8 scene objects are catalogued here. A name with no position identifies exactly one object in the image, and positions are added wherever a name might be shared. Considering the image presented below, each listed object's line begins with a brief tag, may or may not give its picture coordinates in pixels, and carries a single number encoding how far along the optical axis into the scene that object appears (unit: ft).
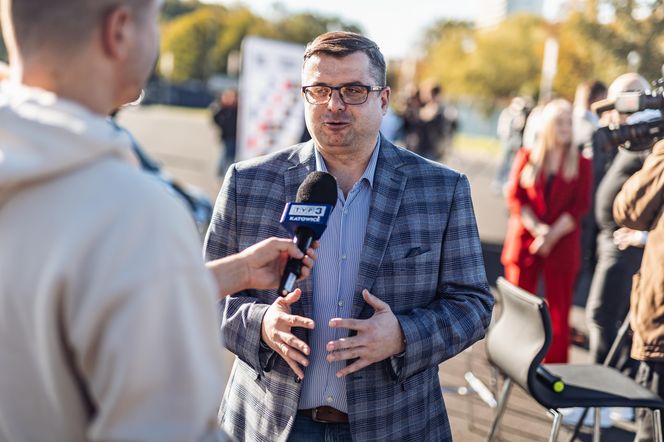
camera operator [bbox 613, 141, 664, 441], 9.93
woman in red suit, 16.38
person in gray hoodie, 3.37
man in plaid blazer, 6.92
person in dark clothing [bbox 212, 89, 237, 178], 41.45
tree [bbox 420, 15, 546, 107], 187.73
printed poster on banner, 28.73
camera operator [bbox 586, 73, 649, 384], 15.79
